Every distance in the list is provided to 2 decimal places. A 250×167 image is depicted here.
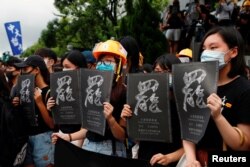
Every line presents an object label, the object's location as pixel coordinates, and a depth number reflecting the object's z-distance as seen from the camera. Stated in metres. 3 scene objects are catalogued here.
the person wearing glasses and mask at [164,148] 3.14
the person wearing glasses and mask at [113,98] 3.54
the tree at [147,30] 10.60
